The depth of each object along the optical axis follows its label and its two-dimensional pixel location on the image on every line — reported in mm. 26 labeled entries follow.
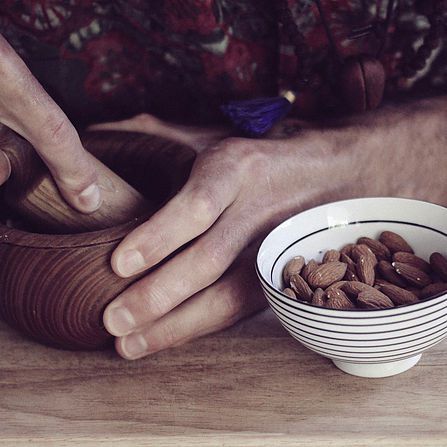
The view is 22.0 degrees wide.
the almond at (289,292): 602
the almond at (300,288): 604
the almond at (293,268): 621
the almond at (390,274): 616
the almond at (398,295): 593
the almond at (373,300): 589
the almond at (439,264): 612
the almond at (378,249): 636
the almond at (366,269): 614
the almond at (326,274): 609
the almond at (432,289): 594
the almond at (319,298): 593
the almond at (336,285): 603
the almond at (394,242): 639
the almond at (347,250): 641
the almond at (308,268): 619
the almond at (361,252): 632
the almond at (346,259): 630
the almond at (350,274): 619
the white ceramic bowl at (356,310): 553
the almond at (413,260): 621
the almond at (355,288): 600
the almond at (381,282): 609
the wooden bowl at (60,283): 594
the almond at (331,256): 635
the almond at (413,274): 609
